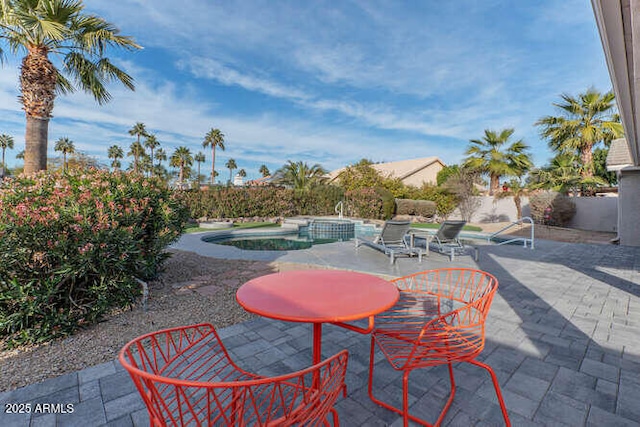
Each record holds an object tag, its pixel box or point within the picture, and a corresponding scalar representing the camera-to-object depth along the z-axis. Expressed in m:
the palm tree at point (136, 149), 44.00
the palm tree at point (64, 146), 46.50
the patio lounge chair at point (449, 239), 6.72
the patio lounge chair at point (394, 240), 6.48
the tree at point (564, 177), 15.81
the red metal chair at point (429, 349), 1.68
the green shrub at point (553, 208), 14.65
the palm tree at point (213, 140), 42.06
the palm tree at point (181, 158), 47.44
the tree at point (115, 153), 52.22
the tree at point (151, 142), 45.80
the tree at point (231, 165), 68.72
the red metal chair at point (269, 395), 0.95
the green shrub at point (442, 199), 20.08
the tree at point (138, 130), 41.66
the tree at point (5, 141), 49.20
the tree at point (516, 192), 16.77
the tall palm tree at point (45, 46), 5.96
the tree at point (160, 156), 56.30
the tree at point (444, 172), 27.64
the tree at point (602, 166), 27.26
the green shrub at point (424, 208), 19.48
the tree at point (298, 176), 21.88
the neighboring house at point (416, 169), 27.06
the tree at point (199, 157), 62.58
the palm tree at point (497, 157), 18.89
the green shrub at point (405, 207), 19.52
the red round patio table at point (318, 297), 1.62
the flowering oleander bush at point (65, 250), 2.92
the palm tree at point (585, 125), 15.95
